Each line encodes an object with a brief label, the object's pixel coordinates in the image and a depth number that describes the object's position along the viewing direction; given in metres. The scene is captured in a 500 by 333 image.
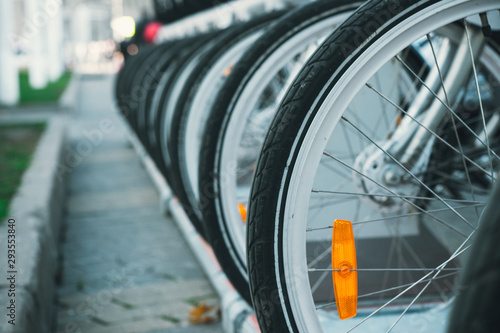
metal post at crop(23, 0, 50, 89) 12.23
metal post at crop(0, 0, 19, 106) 8.98
